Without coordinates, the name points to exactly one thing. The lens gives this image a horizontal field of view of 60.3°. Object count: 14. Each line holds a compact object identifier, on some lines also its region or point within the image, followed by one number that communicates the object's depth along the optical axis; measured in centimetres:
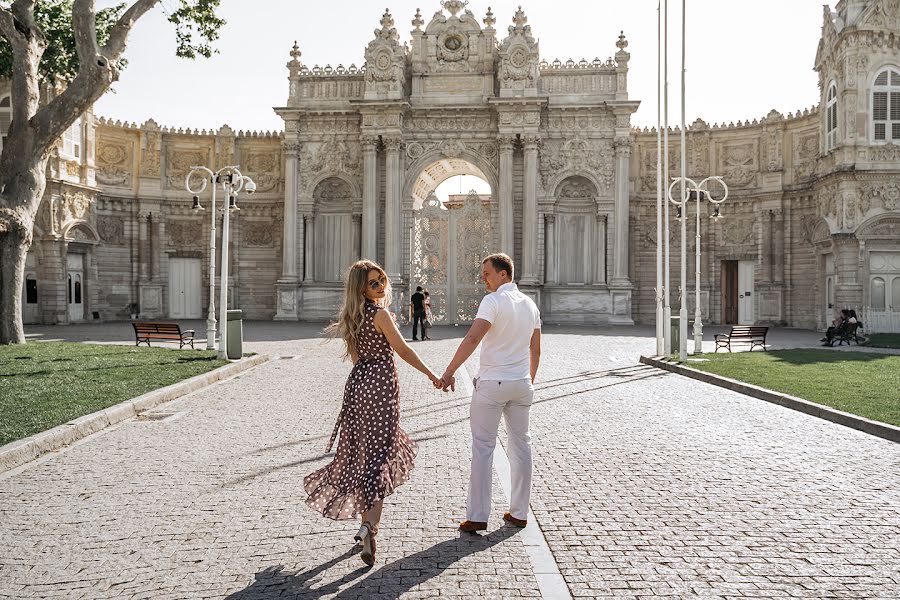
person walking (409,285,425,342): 2589
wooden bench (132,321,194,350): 2111
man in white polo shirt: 560
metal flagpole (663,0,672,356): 2009
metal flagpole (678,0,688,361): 1841
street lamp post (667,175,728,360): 1964
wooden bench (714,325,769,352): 2231
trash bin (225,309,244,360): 1834
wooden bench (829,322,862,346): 2509
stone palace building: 3519
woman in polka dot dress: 525
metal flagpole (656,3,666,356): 2034
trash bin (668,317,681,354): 1984
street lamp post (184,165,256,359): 2005
